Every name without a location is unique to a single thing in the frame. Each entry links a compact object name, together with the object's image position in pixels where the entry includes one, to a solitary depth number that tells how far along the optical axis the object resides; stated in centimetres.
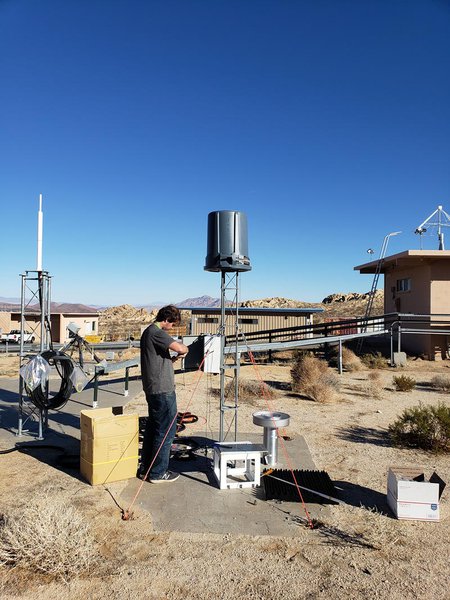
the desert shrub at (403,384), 1157
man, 502
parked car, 2970
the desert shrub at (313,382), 1018
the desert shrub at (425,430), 655
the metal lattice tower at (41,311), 673
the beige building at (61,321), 3512
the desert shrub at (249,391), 1041
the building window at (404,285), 2091
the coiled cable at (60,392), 663
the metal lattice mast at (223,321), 573
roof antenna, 2030
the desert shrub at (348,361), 1562
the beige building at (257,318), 2453
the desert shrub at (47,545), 335
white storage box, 429
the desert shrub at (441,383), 1181
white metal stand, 507
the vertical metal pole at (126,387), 1050
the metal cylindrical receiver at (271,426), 551
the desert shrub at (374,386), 1105
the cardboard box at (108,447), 504
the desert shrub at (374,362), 1606
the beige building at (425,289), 1838
